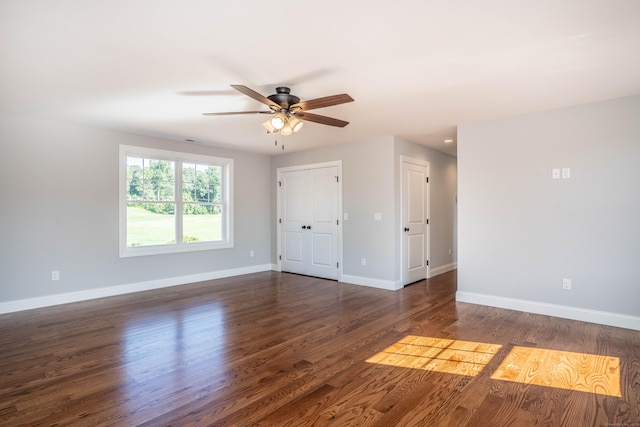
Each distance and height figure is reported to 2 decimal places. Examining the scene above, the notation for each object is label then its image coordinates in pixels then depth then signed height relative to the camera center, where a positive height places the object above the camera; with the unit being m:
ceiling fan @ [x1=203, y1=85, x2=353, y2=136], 2.91 +0.97
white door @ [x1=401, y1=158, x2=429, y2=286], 5.48 -0.10
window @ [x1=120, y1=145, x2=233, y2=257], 5.16 +0.26
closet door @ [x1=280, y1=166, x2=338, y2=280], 6.07 -0.10
